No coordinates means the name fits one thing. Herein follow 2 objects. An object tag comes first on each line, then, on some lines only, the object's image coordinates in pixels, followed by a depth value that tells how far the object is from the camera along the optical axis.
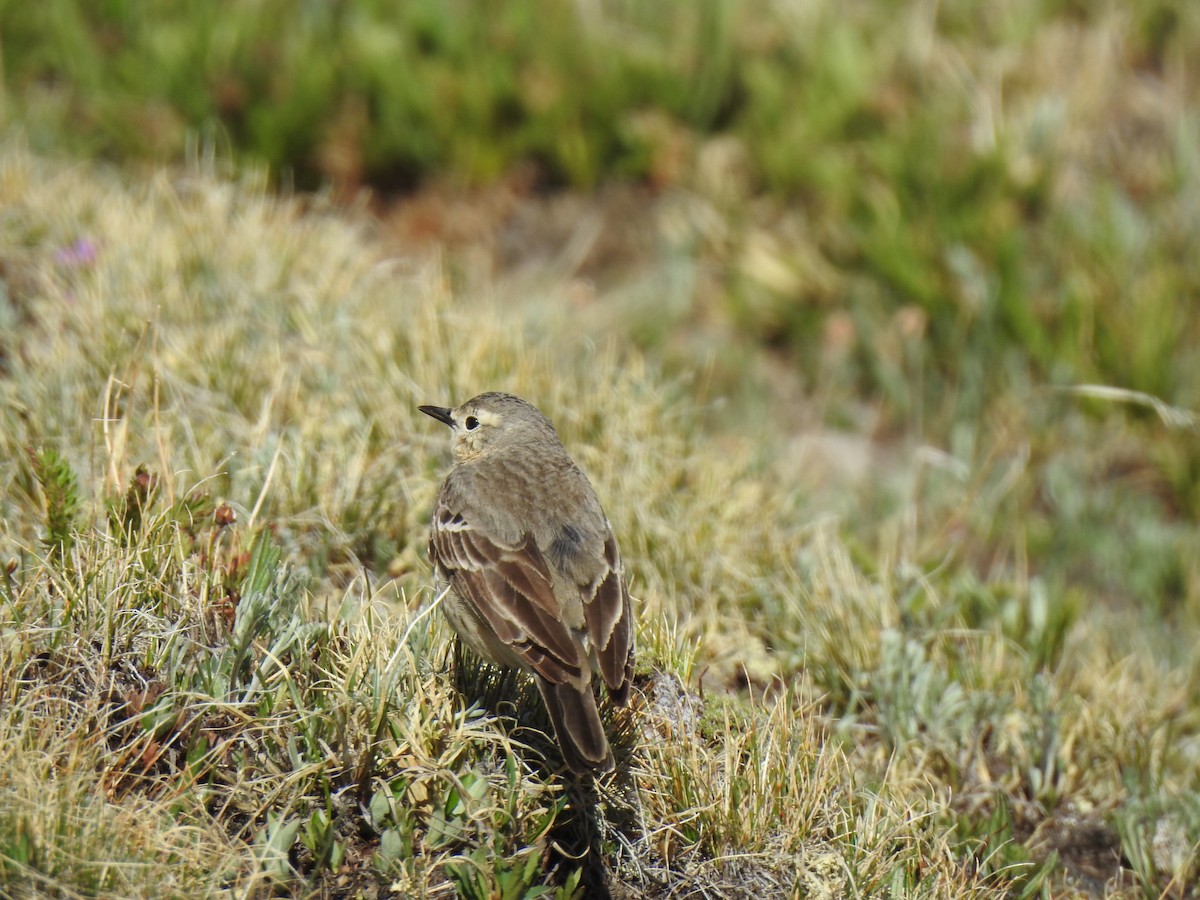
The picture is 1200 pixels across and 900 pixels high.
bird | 8.37
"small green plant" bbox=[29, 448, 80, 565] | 8.84
